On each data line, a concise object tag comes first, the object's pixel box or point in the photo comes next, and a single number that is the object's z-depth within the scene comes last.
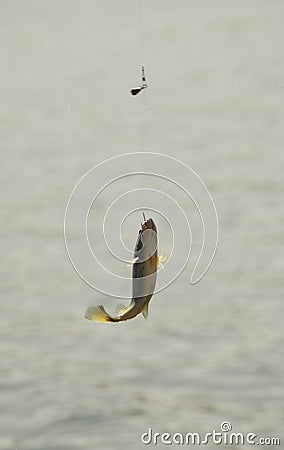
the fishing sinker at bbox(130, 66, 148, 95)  13.64
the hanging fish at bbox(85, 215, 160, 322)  12.37
